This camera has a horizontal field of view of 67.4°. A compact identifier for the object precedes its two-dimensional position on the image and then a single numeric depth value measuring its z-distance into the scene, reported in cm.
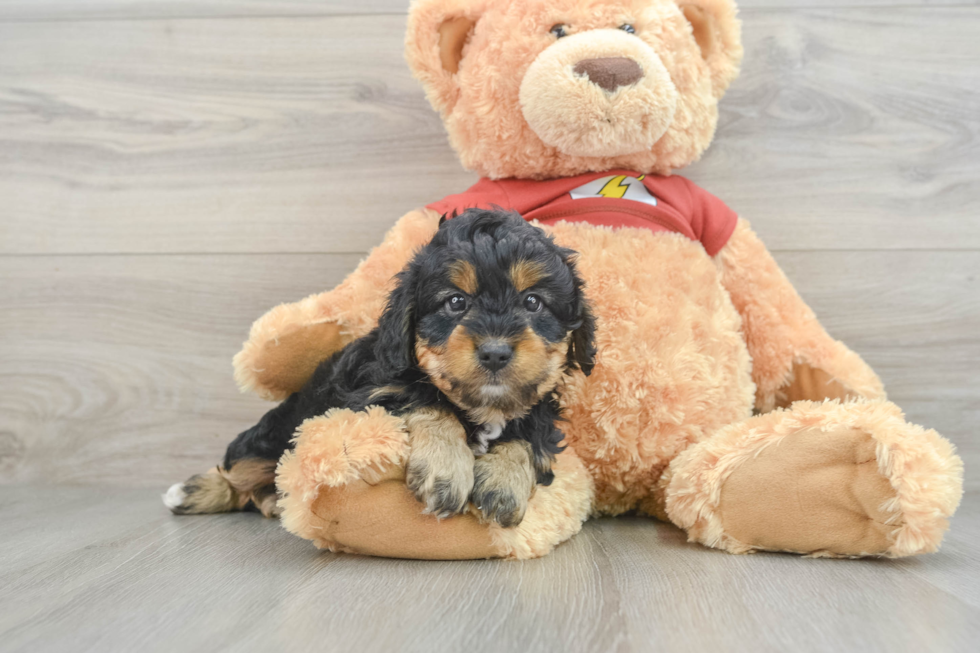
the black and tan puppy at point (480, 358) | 111
